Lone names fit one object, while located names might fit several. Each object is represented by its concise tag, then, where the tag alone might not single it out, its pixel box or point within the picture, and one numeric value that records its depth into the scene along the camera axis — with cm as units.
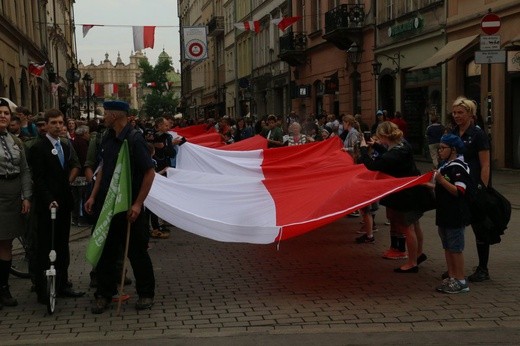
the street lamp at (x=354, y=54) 2905
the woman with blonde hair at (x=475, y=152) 743
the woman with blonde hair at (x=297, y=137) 1309
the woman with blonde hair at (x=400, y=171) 776
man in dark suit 688
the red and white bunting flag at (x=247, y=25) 3154
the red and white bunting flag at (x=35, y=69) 3400
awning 2023
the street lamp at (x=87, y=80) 4050
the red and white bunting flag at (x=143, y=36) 2823
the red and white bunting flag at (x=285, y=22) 2991
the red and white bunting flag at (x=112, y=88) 6720
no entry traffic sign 1459
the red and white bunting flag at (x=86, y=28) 2812
